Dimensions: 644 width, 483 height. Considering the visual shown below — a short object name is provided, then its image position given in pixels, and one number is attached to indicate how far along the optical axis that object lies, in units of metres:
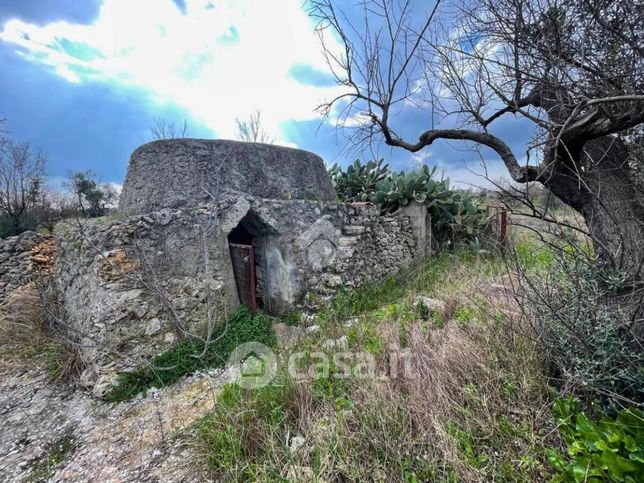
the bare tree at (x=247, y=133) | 11.45
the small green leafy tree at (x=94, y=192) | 13.86
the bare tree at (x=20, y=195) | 12.61
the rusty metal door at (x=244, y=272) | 4.38
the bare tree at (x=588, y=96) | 2.05
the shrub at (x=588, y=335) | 1.92
